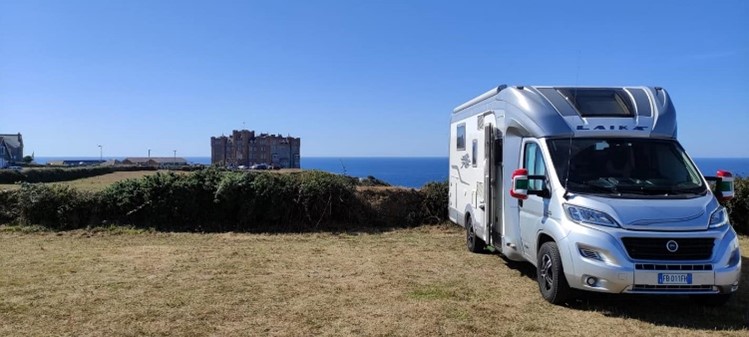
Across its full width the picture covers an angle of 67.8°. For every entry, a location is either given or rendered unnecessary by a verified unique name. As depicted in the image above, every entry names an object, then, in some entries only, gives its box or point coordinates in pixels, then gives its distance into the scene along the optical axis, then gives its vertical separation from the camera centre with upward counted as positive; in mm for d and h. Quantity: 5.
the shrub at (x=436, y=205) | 14281 -1198
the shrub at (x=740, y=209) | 12867 -1189
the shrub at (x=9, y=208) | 13977 -1208
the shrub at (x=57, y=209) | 13680 -1209
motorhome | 5723 -447
